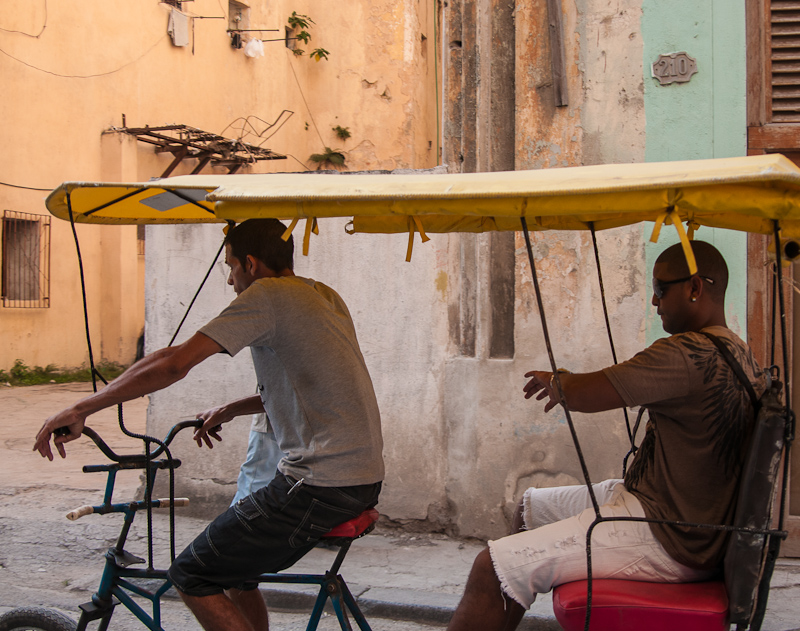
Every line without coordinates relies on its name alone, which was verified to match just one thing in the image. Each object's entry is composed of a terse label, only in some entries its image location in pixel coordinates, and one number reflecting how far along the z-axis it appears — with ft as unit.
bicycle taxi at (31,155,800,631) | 6.47
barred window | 41.32
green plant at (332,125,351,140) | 50.72
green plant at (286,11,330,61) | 51.67
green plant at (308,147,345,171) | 50.52
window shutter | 14.82
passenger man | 7.29
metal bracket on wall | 44.37
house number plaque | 14.96
